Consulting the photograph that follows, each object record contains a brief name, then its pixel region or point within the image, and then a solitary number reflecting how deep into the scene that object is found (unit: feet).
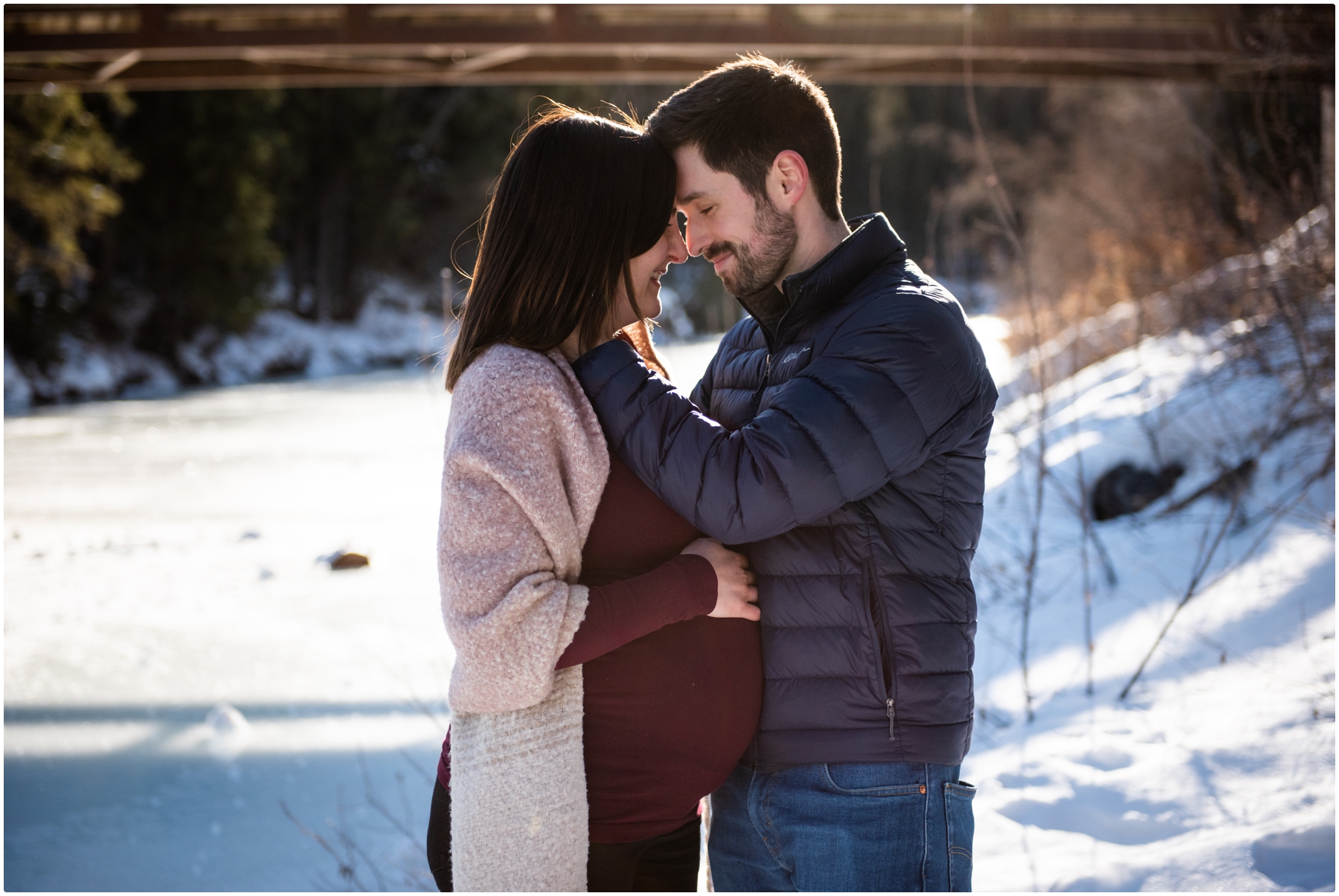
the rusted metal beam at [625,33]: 25.72
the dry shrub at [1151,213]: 18.62
